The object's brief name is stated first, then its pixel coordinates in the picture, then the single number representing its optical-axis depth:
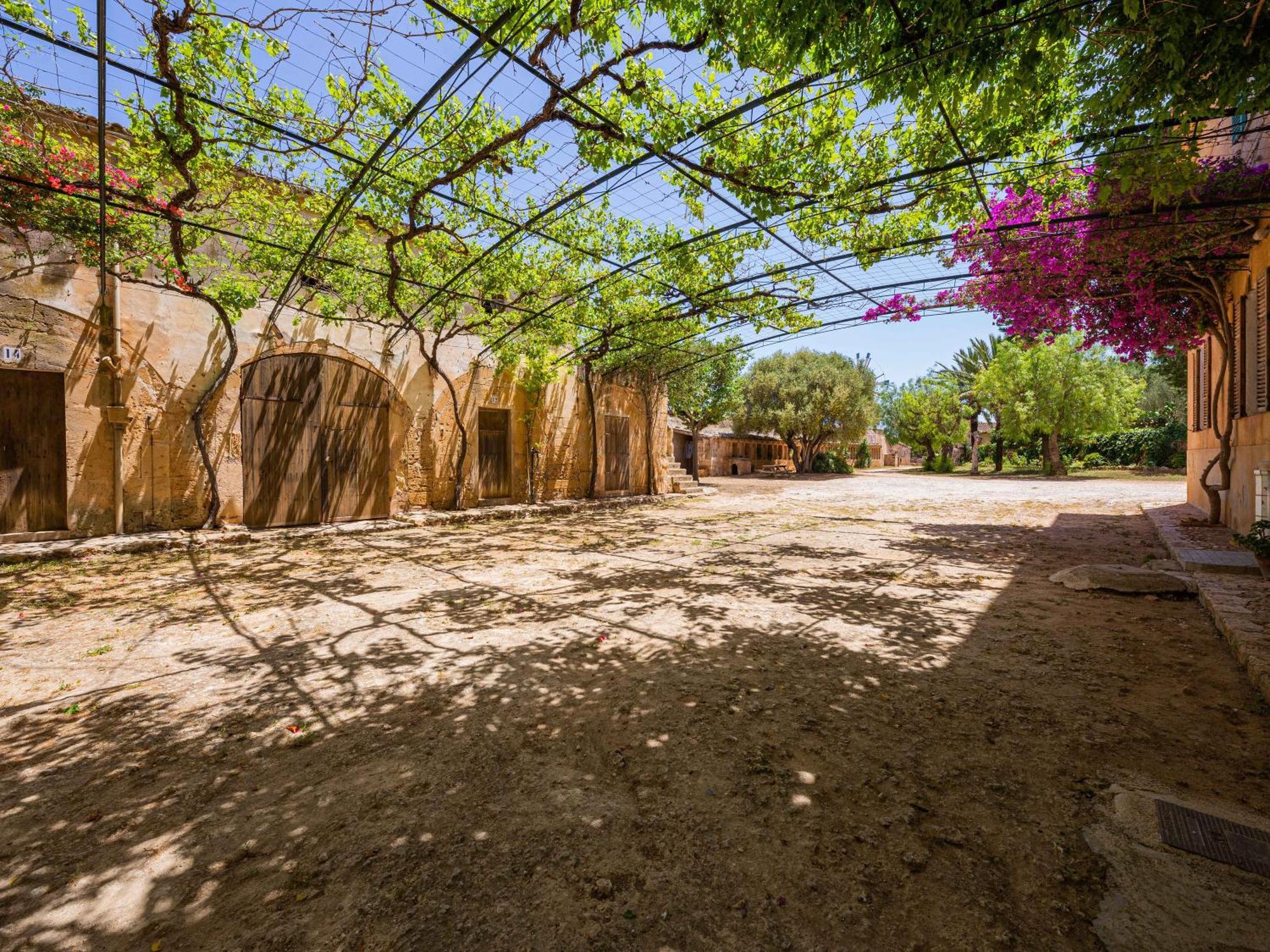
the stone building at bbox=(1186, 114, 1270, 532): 6.40
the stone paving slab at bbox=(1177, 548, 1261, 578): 5.34
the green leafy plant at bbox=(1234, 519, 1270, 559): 5.30
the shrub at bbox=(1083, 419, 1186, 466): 27.75
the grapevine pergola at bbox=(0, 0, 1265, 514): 3.60
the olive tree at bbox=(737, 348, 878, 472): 29.28
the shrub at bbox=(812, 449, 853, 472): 34.69
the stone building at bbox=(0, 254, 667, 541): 7.49
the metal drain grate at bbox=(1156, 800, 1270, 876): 1.87
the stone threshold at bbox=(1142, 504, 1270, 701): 3.27
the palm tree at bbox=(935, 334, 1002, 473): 33.22
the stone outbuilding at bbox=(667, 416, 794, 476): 31.64
